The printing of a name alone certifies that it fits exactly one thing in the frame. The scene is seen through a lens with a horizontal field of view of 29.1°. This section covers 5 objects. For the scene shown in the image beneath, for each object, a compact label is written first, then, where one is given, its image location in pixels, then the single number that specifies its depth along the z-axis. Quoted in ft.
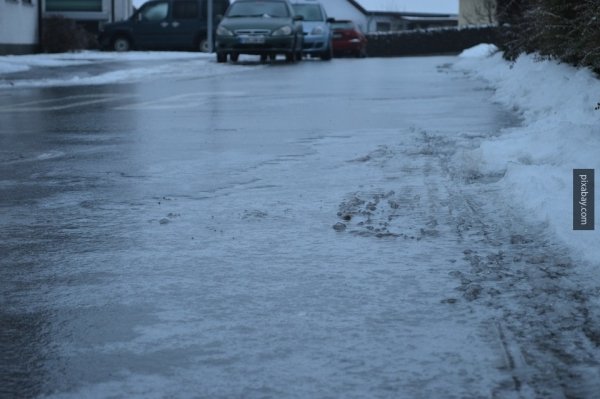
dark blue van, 125.80
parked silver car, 107.76
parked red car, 132.36
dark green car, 91.25
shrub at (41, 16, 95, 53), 105.91
